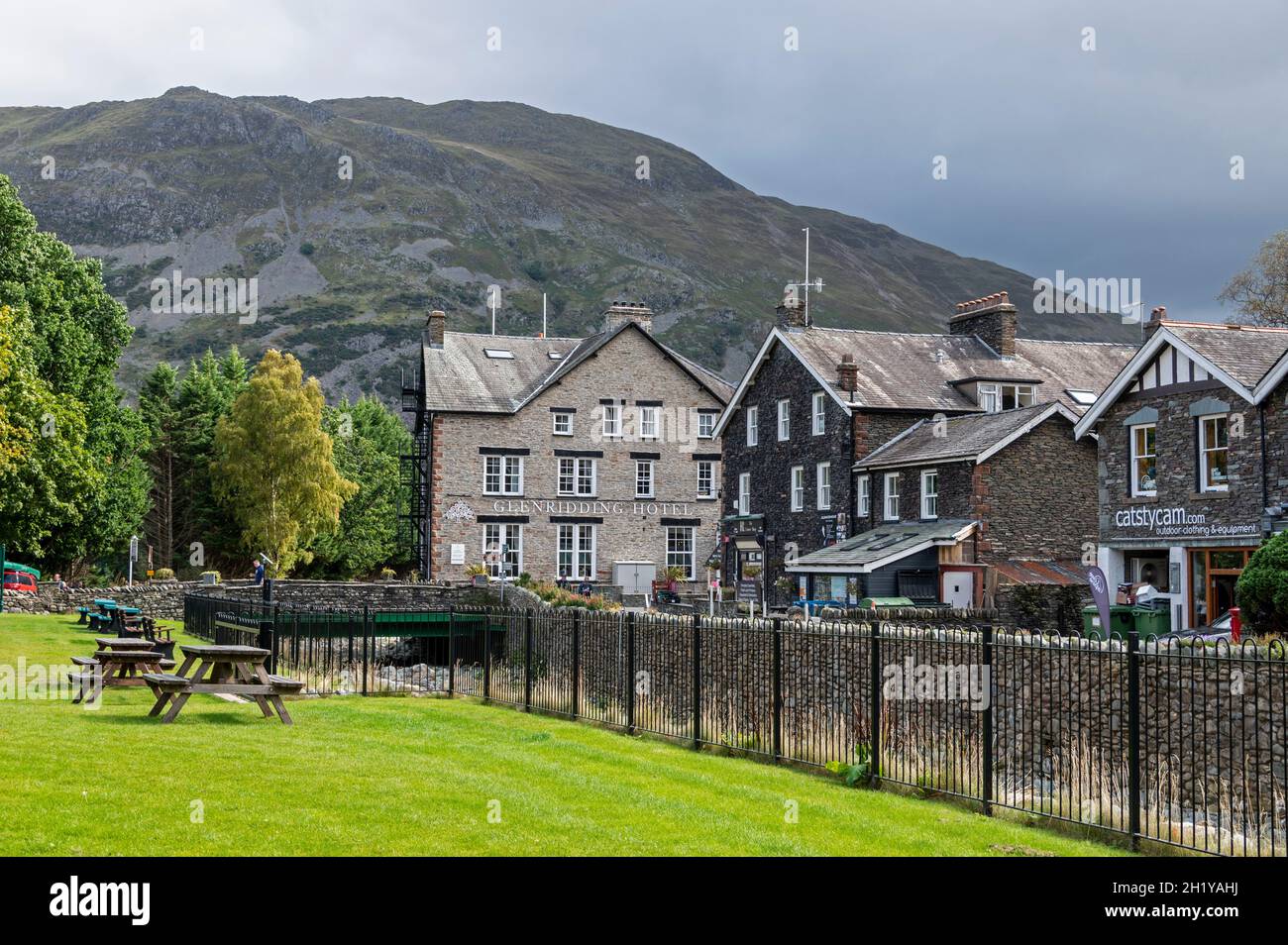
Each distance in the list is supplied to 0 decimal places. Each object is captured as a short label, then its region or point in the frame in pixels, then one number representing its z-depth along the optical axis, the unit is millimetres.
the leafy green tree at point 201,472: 62781
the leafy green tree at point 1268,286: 58125
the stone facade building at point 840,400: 42031
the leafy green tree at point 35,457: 34094
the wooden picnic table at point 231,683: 15180
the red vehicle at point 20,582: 38625
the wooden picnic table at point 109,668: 16828
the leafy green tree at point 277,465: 56188
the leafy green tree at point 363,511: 66688
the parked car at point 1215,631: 22944
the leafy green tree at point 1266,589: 21000
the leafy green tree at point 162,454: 64250
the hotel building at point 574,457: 53781
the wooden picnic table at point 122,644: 17688
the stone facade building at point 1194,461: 28031
